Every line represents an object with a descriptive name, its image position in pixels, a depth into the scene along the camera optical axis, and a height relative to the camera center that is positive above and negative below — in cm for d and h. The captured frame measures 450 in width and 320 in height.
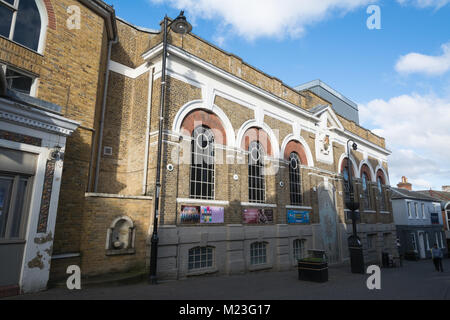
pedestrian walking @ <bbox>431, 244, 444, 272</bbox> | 1666 -183
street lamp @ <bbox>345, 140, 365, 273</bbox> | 1346 -137
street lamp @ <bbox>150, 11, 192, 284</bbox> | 866 +316
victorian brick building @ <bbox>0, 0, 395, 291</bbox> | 824 +274
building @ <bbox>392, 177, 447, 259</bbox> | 2950 +37
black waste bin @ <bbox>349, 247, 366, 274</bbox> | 1344 -161
